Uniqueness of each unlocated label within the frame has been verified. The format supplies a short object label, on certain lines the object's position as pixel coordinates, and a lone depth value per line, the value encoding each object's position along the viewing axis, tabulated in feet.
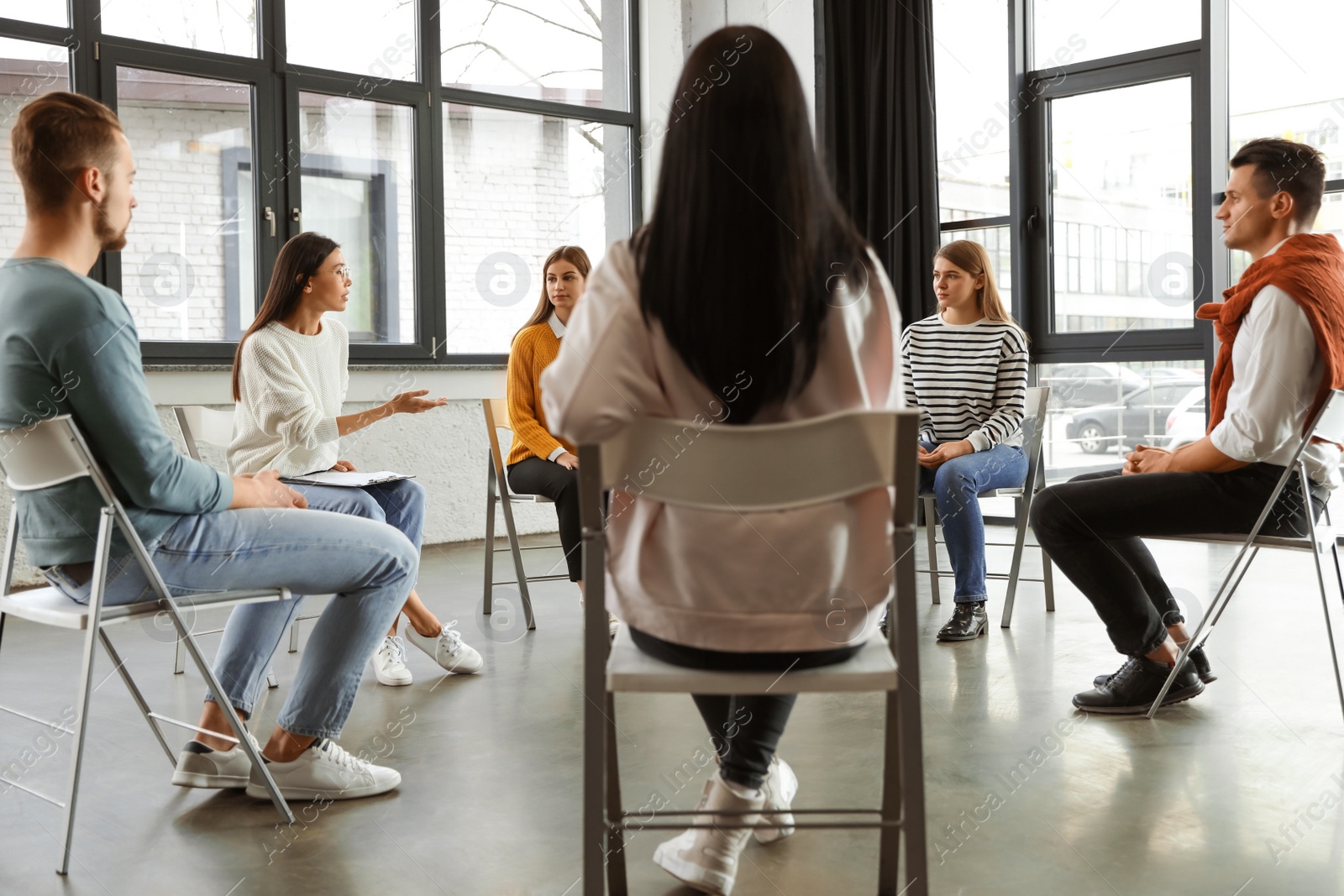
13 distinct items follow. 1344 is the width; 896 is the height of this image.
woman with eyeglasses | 8.61
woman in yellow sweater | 10.90
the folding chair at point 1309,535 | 6.93
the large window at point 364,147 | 14.33
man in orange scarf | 7.16
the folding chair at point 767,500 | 3.95
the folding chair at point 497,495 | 11.25
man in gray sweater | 5.35
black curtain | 18.40
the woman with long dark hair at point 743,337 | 4.34
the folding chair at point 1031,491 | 11.09
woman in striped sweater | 10.64
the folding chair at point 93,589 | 5.34
